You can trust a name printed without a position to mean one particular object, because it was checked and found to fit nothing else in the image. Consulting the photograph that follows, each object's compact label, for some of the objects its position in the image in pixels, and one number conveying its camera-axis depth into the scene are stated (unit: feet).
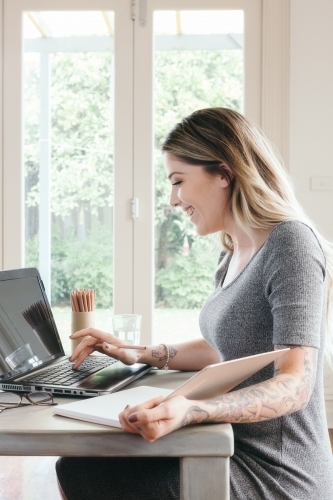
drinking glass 5.48
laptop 4.07
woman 3.44
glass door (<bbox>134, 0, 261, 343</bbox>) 10.25
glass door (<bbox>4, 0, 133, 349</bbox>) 10.39
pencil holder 5.63
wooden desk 3.08
